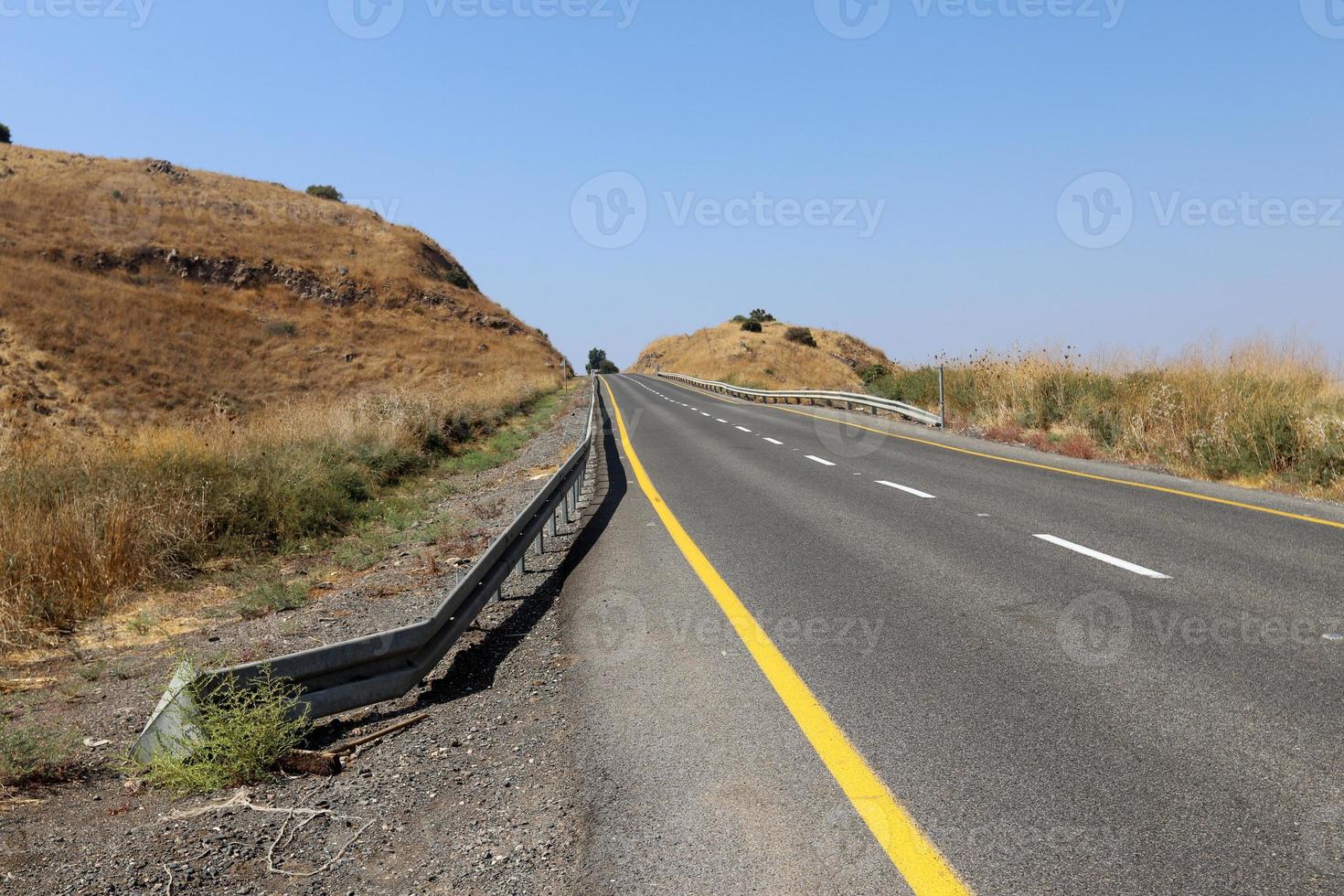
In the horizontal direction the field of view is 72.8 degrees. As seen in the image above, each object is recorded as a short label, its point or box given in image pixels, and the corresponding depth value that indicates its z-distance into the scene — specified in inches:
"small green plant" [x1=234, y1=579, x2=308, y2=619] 299.4
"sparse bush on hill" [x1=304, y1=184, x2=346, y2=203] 4566.9
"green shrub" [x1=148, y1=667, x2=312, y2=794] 155.7
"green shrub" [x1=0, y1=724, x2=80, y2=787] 160.1
